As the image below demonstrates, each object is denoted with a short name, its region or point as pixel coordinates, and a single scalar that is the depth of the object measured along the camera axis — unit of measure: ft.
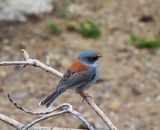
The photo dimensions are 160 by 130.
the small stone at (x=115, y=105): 47.24
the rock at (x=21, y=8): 55.83
